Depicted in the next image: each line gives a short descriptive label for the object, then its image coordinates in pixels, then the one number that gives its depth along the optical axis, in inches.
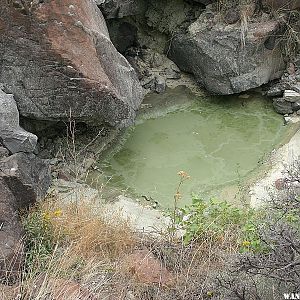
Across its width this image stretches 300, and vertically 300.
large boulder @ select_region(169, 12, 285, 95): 252.3
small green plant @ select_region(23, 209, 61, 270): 149.4
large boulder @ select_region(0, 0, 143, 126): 189.3
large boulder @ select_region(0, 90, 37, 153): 178.6
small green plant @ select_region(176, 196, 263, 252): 155.9
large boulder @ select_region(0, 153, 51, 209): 164.9
